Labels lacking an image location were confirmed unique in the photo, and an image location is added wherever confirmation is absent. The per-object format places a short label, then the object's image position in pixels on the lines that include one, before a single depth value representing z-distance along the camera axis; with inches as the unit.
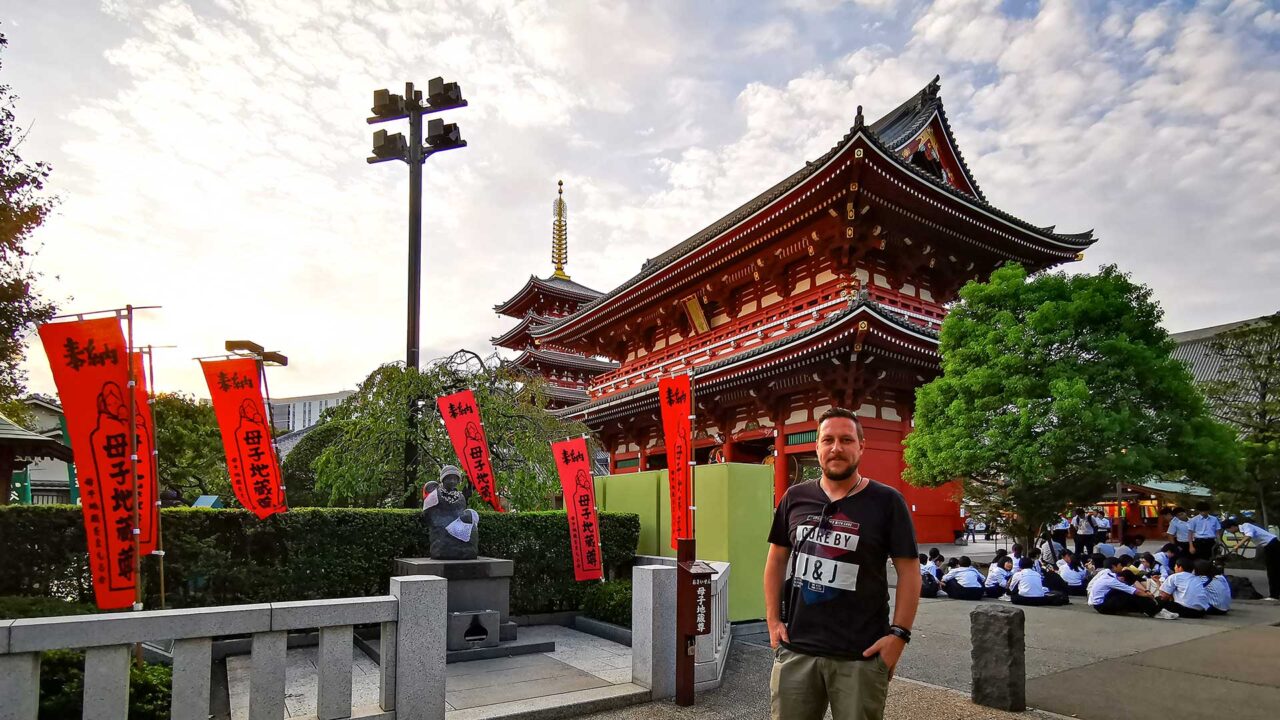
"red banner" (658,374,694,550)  282.2
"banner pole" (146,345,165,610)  217.5
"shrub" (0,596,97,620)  225.5
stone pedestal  288.4
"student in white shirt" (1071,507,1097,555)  663.1
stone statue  310.7
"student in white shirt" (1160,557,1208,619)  369.4
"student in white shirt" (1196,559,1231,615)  376.5
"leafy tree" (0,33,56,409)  550.0
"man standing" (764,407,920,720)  113.8
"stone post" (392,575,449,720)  183.2
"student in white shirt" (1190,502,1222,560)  495.1
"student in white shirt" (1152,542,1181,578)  419.4
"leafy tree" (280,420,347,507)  847.1
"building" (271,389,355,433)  3998.5
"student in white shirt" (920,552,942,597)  468.8
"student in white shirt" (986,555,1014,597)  447.2
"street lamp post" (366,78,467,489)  393.1
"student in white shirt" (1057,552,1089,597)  465.7
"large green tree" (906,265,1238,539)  468.8
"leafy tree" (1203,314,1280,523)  602.9
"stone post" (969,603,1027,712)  214.7
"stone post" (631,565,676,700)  227.3
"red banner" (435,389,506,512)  374.9
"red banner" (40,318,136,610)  211.0
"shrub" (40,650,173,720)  162.7
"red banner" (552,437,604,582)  356.5
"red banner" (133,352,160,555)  225.5
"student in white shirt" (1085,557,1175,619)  375.2
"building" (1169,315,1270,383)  1254.9
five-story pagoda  1450.5
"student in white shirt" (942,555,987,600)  448.8
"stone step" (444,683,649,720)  203.2
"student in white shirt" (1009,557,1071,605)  417.4
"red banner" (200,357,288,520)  300.5
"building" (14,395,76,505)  1299.2
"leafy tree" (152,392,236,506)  1012.5
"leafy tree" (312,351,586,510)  428.1
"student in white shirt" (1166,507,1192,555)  517.8
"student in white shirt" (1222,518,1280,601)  436.1
